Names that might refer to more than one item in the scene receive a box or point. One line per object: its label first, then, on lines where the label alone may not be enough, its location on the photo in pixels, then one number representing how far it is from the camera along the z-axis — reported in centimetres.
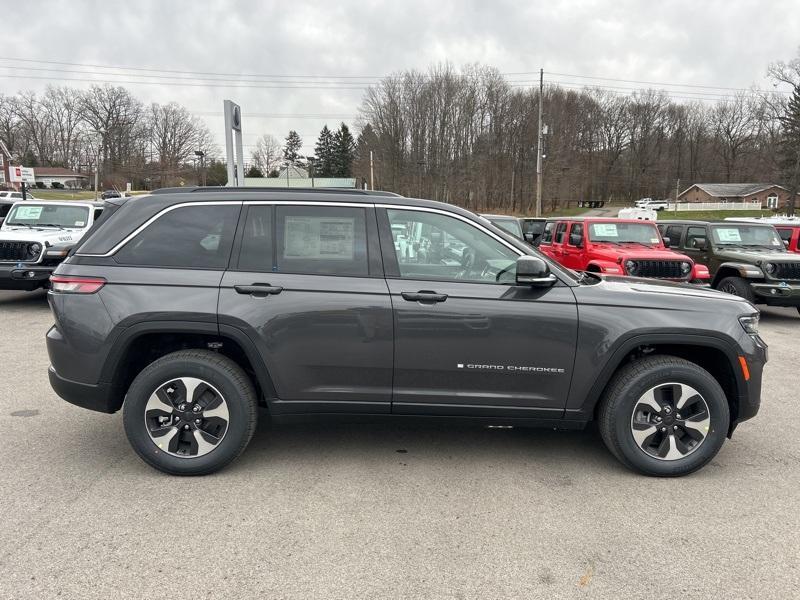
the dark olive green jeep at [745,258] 930
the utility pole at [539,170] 3689
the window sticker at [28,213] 1064
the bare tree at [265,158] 10106
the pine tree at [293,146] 11806
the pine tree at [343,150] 10153
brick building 8588
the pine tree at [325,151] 10394
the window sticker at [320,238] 354
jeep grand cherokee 341
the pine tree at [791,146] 5734
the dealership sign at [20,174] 2819
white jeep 907
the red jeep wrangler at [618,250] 921
